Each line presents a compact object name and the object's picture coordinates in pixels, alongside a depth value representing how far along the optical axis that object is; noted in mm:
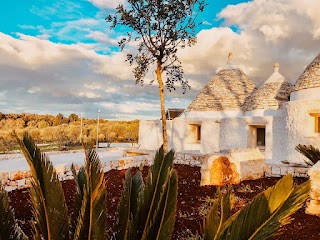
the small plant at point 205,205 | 4575
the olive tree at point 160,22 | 10488
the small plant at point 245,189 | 5798
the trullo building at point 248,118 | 10061
